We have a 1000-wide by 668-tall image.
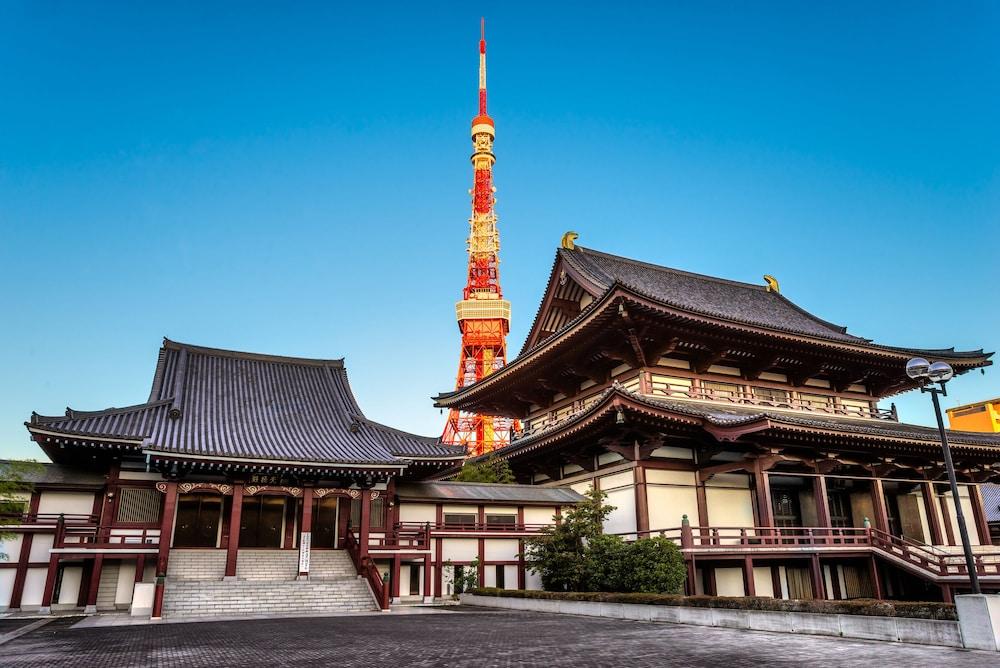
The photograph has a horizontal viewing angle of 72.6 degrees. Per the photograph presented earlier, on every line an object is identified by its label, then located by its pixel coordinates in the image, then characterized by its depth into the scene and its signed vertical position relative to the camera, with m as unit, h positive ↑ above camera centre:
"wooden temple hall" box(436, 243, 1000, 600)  24.39 +3.67
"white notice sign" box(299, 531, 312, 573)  23.94 -0.08
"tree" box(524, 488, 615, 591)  23.32 -0.09
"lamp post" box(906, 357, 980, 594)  13.41 +3.17
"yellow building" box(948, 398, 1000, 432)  61.31 +10.90
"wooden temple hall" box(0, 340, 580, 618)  22.58 +1.30
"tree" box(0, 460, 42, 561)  22.50 +2.08
